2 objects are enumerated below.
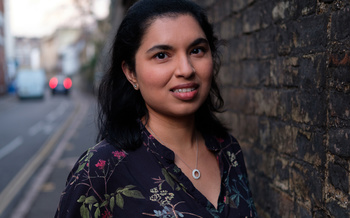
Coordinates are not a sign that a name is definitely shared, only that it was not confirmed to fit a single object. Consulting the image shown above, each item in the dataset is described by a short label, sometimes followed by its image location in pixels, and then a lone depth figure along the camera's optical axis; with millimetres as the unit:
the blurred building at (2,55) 32512
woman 1604
